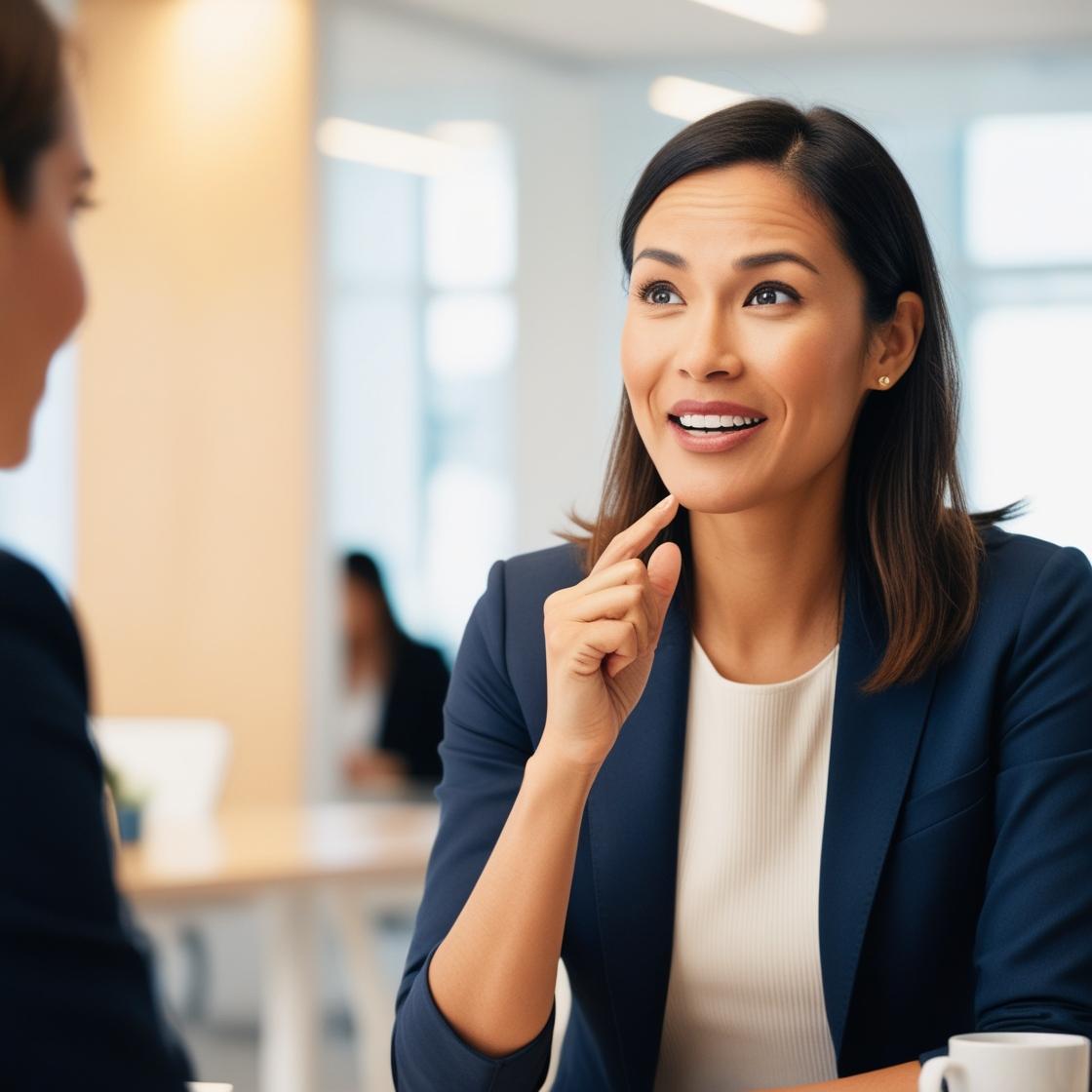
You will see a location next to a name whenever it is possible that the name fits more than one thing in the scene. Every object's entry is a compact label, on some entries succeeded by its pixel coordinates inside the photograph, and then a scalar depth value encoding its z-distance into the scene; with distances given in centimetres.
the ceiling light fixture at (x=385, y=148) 631
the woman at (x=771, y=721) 149
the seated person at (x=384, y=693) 600
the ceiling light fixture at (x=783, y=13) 636
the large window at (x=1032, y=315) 675
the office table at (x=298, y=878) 323
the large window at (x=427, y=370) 638
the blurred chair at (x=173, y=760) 459
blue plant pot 349
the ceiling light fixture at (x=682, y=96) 696
